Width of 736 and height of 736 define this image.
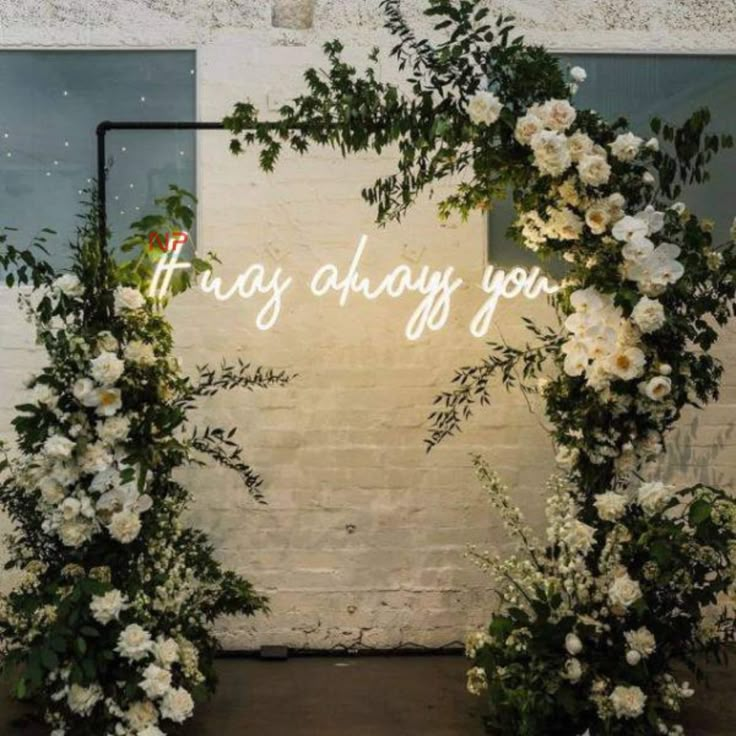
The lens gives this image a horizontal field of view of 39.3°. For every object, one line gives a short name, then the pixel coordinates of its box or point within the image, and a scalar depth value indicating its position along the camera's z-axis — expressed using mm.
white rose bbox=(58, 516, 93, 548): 3494
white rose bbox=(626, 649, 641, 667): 3465
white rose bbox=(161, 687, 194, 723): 3502
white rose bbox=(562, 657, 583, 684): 3496
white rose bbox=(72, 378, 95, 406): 3467
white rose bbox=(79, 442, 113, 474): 3498
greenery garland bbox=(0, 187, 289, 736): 3465
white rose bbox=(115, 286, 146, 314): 3613
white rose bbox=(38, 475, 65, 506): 3512
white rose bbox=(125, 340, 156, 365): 3543
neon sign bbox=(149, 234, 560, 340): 4812
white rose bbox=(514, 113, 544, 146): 3521
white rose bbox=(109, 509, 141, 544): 3492
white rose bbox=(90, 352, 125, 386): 3445
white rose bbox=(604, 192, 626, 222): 3541
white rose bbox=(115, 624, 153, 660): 3457
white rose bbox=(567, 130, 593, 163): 3525
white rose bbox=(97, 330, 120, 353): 3535
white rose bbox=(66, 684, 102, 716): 3469
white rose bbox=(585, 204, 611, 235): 3551
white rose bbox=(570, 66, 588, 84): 3529
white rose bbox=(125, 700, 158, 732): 3490
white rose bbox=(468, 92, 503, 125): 3537
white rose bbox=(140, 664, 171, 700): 3457
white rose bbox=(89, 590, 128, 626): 3445
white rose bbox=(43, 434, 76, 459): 3420
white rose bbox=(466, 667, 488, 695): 3836
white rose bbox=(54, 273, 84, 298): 3592
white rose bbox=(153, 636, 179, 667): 3518
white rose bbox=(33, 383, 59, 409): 3496
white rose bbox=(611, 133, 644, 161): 3516
